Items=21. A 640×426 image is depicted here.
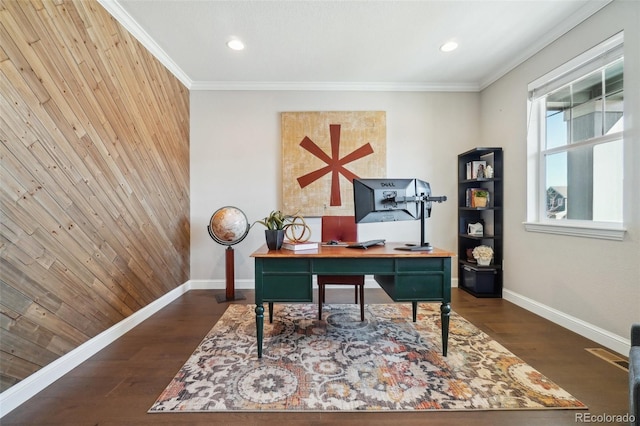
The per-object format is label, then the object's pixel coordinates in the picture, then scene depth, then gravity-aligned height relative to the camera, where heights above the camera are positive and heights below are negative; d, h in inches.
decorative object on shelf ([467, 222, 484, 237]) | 133.1 -10.6
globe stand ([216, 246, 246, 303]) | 126.1 -33.8
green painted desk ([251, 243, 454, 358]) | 74.0 -17.8
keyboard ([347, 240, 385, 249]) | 85.9 -11.7
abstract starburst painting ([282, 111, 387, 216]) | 140.9 +27.9
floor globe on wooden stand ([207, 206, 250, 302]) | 121.4 -10.0
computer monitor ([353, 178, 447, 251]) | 77.5 +2.6
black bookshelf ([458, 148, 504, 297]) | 126.6 -5.7
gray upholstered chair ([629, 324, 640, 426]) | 39.1 -27.0
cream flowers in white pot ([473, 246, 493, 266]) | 126.6 -22.4
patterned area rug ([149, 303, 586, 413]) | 58.6 -42.4
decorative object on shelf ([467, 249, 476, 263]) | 135.8 -24.8
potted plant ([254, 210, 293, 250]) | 82.0 -6.5
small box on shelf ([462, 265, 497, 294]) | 126.9 -34.4
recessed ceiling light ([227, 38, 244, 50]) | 104.5 +66.6
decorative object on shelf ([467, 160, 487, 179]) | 130.3 +19.4
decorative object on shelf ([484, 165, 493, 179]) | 127.4 +17.4
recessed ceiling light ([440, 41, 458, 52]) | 105.7 +66.0
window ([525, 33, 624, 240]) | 82.7 +21.9
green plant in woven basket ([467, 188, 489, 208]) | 129.1 +5.0
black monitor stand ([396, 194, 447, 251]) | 82.4 -1.7
